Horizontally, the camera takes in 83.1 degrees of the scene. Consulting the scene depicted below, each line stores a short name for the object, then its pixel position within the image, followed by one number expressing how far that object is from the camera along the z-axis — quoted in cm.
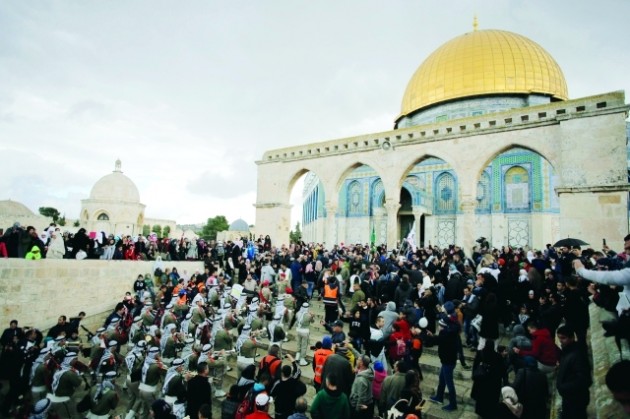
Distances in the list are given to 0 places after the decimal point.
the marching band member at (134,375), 614
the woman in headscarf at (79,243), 1168
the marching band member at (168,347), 696
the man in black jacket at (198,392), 482
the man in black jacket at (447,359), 490
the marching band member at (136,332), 777
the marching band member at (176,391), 555
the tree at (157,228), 4591
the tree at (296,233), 5670
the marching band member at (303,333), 710
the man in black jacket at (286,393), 430
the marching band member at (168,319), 806
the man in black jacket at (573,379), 342
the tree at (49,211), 4791
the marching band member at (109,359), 604
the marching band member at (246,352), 649
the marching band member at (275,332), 688
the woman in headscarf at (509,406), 324
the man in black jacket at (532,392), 371
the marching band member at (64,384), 614
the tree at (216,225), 5254
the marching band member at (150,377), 596
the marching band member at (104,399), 557
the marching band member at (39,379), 669
